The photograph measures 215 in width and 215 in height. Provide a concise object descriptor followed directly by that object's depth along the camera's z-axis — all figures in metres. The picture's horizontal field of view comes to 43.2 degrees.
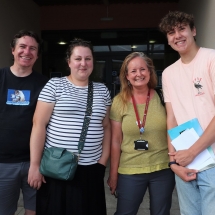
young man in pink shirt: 1.97
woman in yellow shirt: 2.40
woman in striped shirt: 2.23
